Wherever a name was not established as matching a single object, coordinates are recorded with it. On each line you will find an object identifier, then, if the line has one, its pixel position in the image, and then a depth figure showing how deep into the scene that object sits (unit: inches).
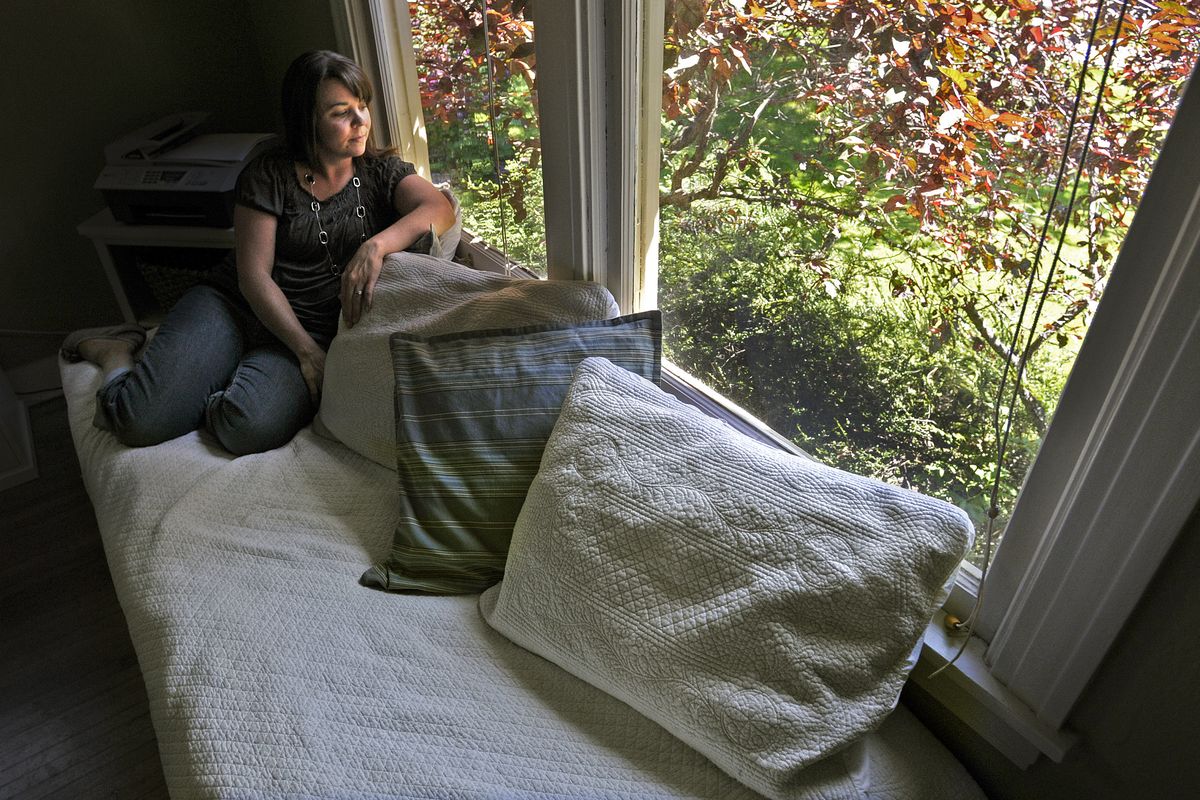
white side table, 80.6
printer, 78.3
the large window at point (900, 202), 30.5
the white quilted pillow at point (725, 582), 33.1
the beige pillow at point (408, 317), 54.2
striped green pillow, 46.6
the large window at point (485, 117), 61.4
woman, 59.6
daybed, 34.3
